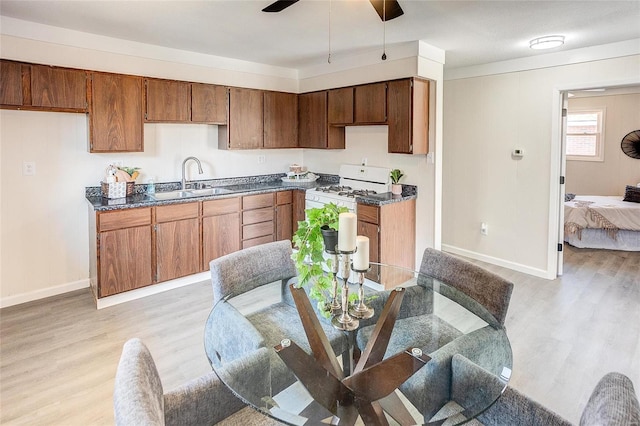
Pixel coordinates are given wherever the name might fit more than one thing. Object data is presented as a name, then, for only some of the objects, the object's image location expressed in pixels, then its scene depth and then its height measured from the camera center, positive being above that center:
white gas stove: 4.33 -0.07
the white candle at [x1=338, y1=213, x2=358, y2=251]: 1.58 -0.20
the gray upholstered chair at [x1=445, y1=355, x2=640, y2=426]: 0.93 -0.69
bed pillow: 5.95 -0.18
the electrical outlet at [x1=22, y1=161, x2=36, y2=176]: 3.54 +0.11
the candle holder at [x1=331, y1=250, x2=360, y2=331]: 1.75 -0.62
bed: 5.38 -0.60
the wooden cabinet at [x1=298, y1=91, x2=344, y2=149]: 4.88 +0.71
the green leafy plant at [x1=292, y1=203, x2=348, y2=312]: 1.68 -0.24
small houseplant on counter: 4.29 +0.00
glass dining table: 1.35 -0.72
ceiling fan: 2.21 +1.02
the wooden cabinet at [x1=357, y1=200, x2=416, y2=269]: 3.92 -0.51
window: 7.31 +0.89
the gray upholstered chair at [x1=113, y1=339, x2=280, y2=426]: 0.97 -0.71
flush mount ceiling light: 3.57 +1.31
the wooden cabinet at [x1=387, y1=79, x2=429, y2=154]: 3.92 +0.67
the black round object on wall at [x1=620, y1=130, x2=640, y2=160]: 6.88 +0.68
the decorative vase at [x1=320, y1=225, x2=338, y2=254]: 1.67 -0.24
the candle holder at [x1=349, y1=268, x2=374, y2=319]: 1.83 -0.62
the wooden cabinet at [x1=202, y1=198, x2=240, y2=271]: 4.14 -0.51
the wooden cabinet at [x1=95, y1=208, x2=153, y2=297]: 3.47 -0.66
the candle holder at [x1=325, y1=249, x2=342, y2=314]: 1.74 -0.50
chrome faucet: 4.36 +0.14
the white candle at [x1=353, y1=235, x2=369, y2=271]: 1.69 -0.32
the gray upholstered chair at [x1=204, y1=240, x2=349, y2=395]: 1.66 -0.69
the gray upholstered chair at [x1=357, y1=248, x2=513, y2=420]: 1.46 -0.69
